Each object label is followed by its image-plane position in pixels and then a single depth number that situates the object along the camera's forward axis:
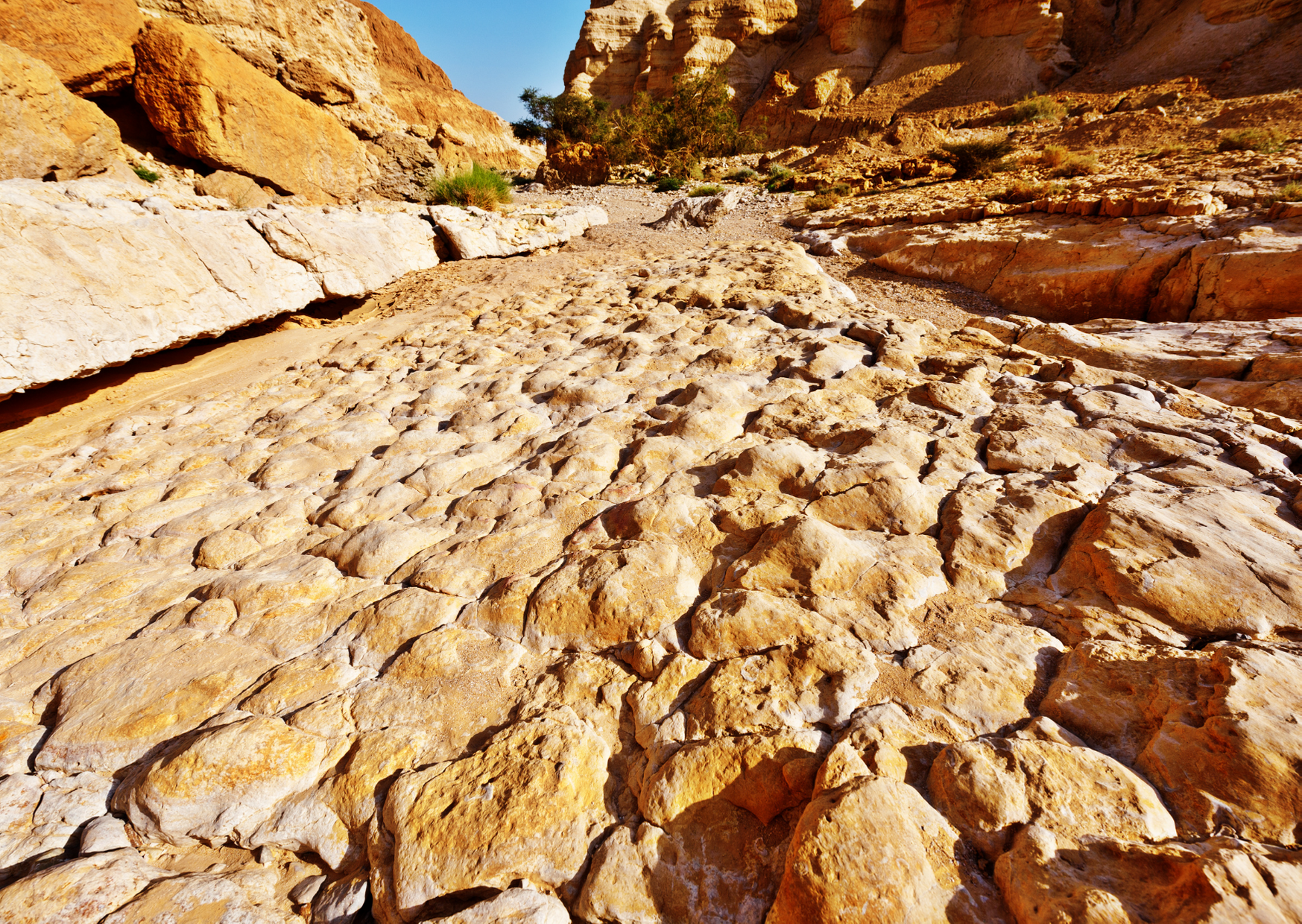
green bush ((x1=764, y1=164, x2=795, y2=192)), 8.46
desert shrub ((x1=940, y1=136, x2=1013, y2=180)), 7.66
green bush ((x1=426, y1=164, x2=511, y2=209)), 6.82
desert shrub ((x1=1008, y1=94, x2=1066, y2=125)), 11.73
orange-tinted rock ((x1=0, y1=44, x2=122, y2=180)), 4.43
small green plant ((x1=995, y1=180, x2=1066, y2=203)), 5.54
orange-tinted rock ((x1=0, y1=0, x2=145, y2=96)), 5.16
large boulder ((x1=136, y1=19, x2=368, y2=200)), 5.82
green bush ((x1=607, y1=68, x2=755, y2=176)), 11.30
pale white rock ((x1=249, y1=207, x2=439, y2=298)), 4.34
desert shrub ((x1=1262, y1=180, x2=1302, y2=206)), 4.17
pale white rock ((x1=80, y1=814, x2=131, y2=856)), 1.18
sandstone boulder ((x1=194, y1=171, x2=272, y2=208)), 6.05
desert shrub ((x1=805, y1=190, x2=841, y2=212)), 7.07
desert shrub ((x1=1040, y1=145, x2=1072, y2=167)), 7.03
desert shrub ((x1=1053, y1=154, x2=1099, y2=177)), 6.46
